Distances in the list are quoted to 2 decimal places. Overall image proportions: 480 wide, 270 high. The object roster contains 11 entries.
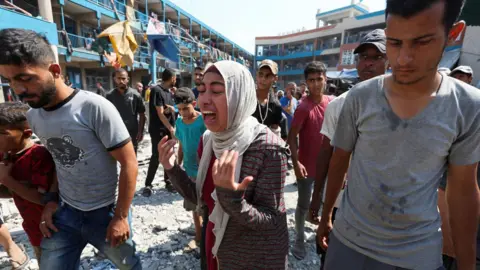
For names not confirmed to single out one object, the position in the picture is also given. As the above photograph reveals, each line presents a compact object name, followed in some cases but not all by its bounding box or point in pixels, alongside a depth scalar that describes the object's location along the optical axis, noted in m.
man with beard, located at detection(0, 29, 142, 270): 1.51
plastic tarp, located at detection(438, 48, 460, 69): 12.31
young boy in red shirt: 1.66
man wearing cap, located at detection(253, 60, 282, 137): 2.91
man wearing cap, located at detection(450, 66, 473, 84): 3.06
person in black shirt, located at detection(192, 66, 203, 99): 4.66
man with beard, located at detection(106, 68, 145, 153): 4.19
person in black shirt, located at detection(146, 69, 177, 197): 4.28
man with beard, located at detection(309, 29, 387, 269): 1.79
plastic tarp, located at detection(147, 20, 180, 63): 8.63
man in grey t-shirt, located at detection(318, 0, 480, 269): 0.99
